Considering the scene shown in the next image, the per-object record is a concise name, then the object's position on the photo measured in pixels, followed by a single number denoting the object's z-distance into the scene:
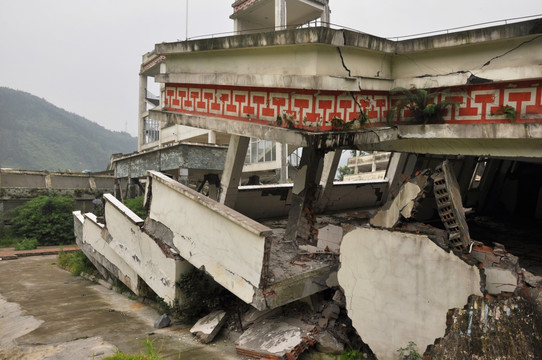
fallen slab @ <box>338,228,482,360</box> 4.55
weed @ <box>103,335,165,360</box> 4.91
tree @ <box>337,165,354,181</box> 35.97
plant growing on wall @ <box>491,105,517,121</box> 5.83
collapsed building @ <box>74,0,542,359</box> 4.60
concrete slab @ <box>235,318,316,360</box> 5.18
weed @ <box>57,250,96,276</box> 12.32
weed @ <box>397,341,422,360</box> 4.72
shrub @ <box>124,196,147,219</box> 15.47
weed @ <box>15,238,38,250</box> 18.03
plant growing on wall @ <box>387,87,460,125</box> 6.63
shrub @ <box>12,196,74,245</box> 19.52
